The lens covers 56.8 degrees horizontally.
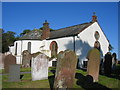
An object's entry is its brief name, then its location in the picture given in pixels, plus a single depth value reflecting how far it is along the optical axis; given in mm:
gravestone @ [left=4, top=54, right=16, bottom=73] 10819
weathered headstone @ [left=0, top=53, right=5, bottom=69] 14722
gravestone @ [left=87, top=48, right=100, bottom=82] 8117
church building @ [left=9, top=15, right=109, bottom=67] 20147
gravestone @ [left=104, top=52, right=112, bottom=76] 10403
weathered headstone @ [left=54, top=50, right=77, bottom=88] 6110
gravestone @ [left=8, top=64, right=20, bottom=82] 8122
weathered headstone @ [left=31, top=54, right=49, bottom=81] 8137
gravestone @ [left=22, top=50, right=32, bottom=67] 14732
